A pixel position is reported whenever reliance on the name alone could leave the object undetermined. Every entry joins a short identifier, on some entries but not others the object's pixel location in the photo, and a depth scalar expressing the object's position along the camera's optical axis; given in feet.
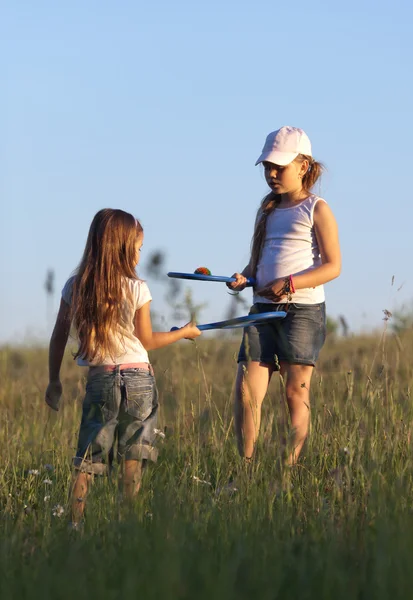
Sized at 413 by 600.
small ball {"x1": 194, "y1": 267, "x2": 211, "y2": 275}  31.40
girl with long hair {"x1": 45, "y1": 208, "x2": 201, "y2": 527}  28.66
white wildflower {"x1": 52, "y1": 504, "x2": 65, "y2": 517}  25.70
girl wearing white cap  31.96
